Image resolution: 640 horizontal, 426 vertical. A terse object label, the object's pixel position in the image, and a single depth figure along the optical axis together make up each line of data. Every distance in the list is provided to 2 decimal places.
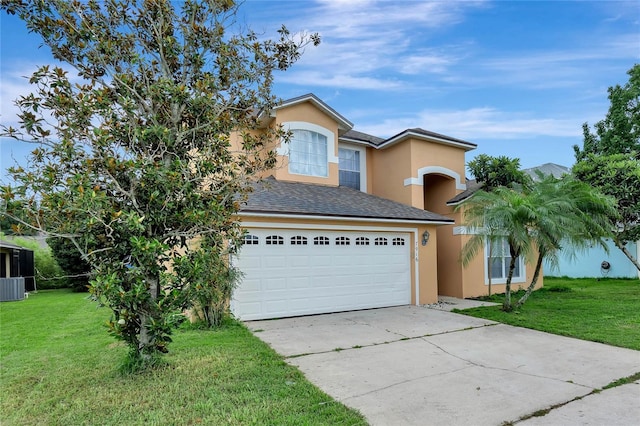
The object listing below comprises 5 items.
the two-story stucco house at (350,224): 9.72
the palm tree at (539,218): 9.67
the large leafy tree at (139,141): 4.65
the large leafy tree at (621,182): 13.41
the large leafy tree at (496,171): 13.76
